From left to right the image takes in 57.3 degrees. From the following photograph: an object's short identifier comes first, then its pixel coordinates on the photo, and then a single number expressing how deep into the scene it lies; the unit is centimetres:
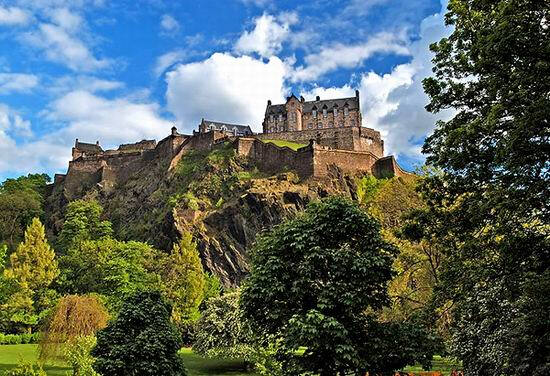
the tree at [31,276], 3972
